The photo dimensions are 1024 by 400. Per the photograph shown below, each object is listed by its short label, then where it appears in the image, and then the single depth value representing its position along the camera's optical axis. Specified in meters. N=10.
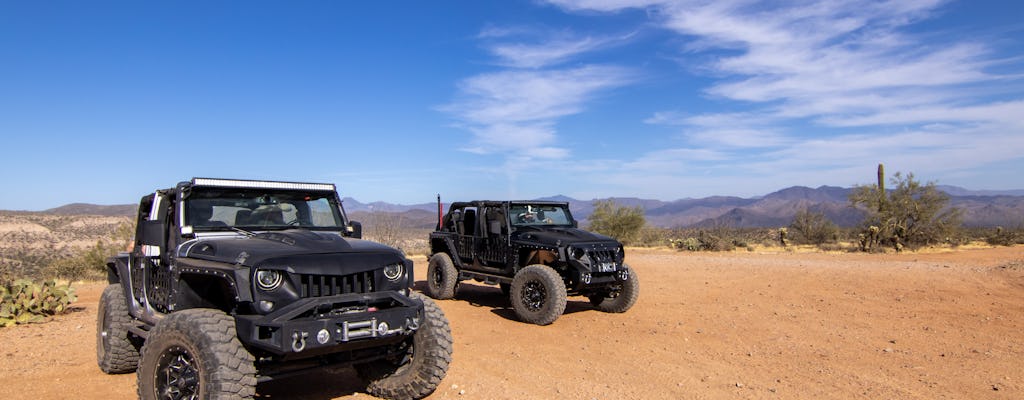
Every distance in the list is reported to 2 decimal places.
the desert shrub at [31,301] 8.93
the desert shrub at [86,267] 17.05
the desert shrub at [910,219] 23.77
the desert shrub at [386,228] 26.88
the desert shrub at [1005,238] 26.50
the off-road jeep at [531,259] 8.96
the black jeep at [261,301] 4.10
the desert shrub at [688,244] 24.98
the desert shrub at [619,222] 28.19
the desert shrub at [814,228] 27.58
